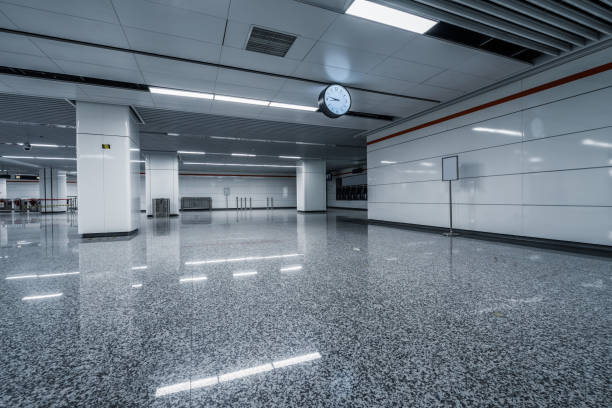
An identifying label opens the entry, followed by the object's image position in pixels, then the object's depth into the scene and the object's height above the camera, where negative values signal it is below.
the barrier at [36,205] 21.78 -0.03
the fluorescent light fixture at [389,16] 3.96 +2.76
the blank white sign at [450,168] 7.13 +0.80
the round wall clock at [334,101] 6.40 +2.35
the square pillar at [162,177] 16.33 +1.51
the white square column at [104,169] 7.48 +0.94
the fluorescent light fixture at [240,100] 7.36 +2.79
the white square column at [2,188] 27.64 +1.68
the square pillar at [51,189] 21.77 +1.20
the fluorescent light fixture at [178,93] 6.83 +2.79
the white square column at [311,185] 19.30 +1.08
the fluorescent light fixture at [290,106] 7.96 +2.78
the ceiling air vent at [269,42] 4.62 +2.80
